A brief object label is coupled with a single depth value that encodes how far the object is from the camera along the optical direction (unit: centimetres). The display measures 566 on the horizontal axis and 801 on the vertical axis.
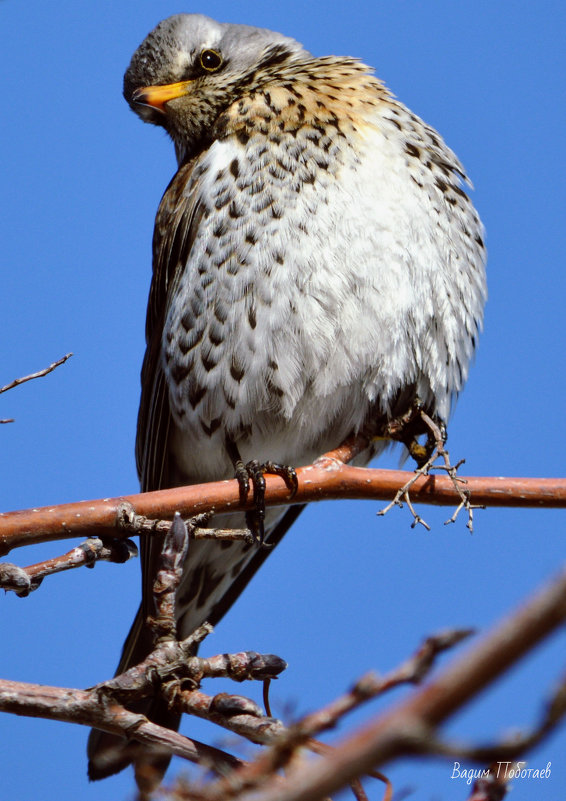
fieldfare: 808
